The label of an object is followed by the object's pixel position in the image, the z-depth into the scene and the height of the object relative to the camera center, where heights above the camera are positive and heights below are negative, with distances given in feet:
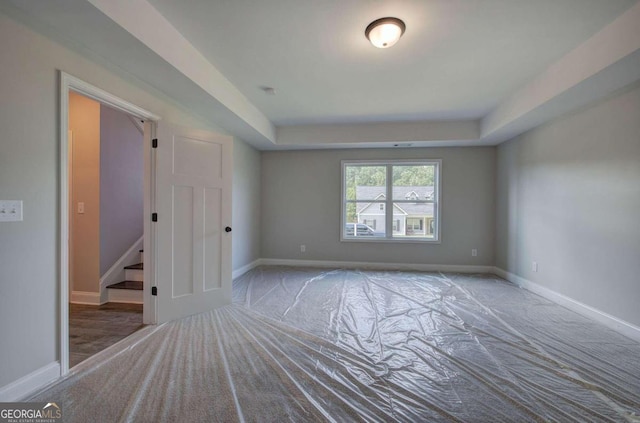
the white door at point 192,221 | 9.11 -0.41
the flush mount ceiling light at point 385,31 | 6.83 +4.58
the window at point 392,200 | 17.16 +0.68
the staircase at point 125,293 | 11.07 -3.39
